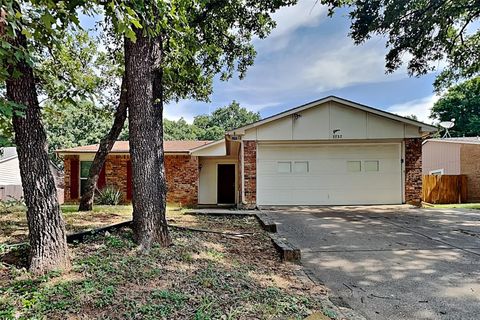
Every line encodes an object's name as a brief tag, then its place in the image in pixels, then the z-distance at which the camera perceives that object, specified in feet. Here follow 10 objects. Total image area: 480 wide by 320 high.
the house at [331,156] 37.50
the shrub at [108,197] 46.65
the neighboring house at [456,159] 57.67
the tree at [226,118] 172.24
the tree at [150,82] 12.30
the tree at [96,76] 28.99
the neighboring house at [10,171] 75.46
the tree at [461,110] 106.32
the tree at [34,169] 10.98
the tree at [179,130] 140.26
